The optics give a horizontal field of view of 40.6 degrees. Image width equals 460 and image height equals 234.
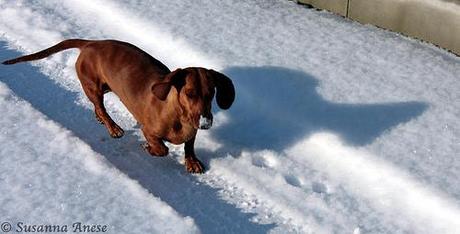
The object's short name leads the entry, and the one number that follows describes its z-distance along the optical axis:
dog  3.27
